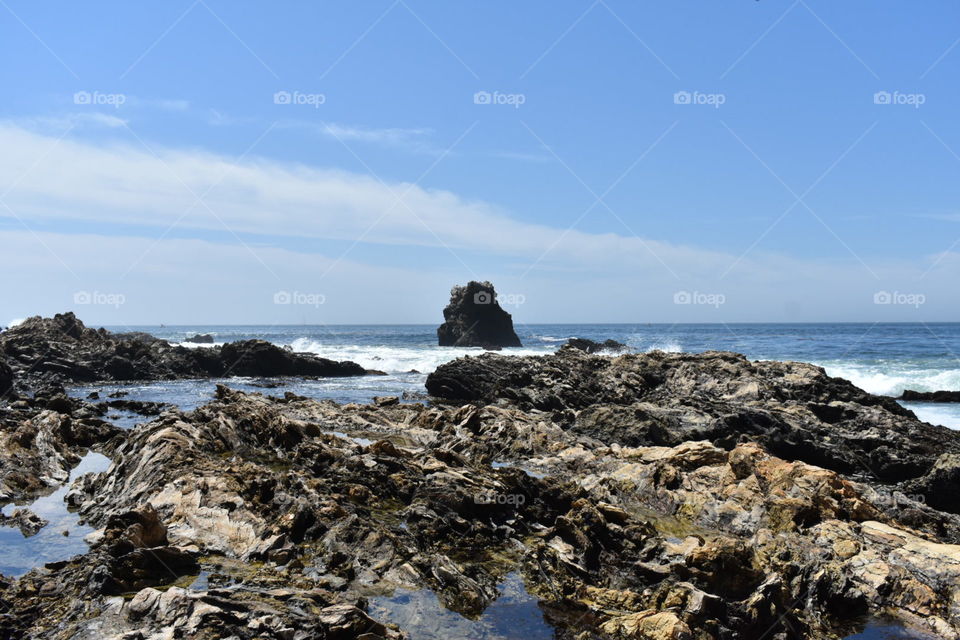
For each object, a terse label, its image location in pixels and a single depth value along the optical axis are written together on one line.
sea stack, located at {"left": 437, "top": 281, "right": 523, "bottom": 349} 90.75
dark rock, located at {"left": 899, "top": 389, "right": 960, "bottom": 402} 37.91
